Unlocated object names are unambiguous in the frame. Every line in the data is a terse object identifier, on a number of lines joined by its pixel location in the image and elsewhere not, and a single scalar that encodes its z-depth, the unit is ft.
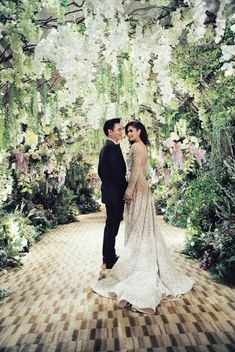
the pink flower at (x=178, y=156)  19.63
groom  12.44
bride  10.46
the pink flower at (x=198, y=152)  18.75
